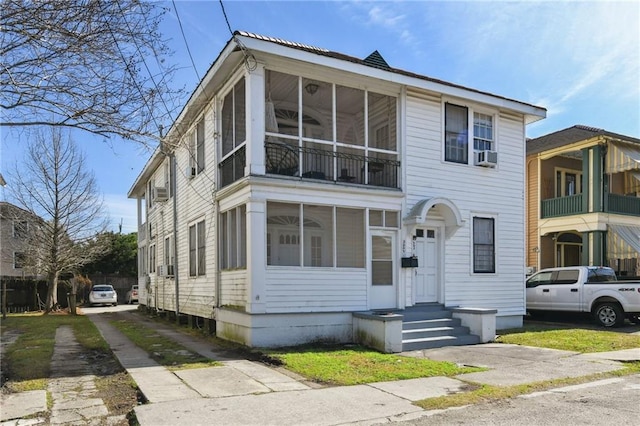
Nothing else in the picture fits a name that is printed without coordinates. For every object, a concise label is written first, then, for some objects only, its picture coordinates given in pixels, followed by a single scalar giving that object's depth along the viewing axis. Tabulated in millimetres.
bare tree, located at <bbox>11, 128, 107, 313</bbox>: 23250
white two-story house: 11164
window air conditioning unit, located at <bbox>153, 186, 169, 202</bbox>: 19094
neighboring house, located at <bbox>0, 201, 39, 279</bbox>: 23688
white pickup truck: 14375
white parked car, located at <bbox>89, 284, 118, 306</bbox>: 31875
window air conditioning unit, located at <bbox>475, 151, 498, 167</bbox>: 14133
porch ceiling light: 12750
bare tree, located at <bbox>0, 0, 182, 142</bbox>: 6477
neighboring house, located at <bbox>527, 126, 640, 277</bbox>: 19922
